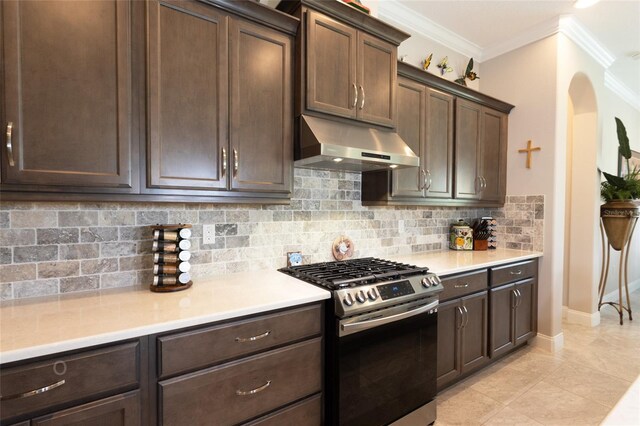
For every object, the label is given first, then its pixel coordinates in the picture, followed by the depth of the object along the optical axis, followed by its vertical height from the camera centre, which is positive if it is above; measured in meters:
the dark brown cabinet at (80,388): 1.00 -0.62
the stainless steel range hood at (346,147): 1.85 +0.37
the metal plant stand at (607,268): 3.79 -0.76
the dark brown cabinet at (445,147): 2.53 +0.56
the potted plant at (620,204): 3.63 +0.04
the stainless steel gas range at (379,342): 1.65 -0.77
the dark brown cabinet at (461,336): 2.29 -0.99
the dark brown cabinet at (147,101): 1.26 +0.50
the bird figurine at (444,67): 3.27 +1.45
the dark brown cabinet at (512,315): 2.71 -0.98
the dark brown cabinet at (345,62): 1.93 +0.95
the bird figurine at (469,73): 3.47 +1.46
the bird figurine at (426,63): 3.05 +1.39
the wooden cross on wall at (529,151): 3.26 +0.58
